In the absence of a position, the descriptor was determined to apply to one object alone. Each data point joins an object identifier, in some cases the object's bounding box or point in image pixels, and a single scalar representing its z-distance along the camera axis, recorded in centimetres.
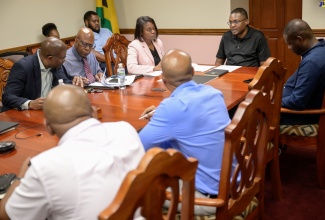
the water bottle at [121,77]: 292
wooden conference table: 185
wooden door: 470
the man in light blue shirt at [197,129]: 161
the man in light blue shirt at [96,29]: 504
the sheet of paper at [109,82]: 293
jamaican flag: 561
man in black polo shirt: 352
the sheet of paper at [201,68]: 327
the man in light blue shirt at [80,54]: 317
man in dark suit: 256
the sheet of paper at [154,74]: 327
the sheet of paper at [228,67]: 324
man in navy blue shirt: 246
